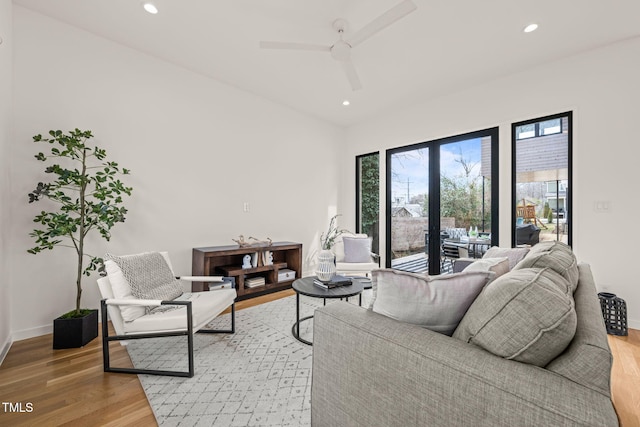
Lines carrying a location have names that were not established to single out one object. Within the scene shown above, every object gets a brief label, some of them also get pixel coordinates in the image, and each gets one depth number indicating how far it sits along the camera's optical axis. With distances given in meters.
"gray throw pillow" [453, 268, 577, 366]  0.75
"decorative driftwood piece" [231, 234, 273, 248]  3.56
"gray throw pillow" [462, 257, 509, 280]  1.38
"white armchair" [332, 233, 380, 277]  3.84
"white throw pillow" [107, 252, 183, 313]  2.00
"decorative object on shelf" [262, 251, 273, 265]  3.67
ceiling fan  1.90
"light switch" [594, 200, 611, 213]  2.81
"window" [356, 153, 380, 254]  5.03
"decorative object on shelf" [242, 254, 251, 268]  3.51
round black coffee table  2.23
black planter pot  2.19
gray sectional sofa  0.65
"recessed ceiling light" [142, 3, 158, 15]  2.31
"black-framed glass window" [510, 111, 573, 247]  3.06
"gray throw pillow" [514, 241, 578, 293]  1.16
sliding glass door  3.73
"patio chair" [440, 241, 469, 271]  3.89
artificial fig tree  2.21
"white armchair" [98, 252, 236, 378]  1.84
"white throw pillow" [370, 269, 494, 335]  1.06
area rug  1.50
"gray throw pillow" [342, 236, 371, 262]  4.07
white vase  2.44
